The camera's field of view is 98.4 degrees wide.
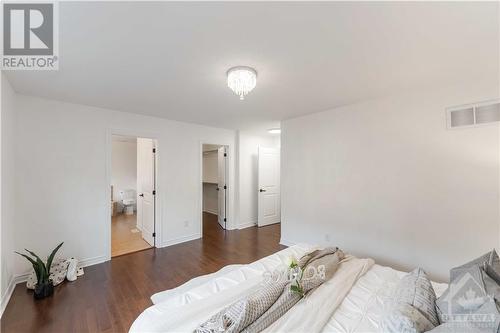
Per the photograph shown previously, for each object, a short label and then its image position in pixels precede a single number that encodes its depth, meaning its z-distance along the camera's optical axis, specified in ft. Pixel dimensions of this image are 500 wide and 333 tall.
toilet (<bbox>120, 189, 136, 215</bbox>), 21.47
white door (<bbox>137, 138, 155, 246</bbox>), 13.14
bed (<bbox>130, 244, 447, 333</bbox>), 3.95
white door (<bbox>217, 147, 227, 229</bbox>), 17.11
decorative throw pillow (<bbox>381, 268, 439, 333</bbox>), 3.37
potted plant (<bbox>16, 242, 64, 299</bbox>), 7.68
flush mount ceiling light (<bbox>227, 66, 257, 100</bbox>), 6.55
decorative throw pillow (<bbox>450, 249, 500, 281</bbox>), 4.11
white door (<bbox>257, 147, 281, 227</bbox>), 17.56
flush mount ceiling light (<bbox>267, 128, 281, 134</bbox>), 15.99
